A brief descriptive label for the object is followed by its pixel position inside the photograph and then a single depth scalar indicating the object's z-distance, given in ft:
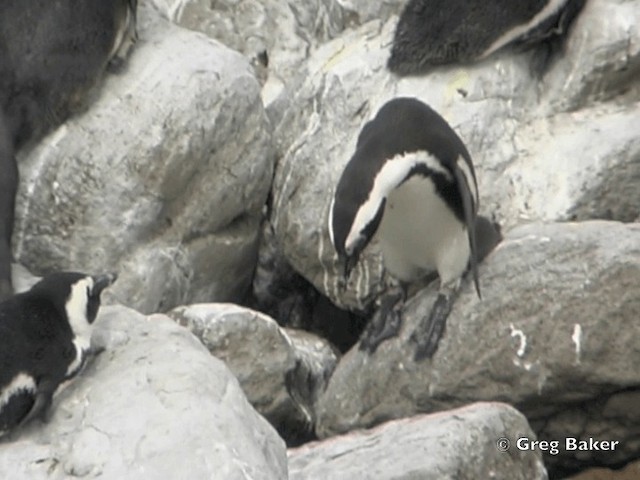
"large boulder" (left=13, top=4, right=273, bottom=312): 55.57
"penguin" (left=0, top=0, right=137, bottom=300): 56.24
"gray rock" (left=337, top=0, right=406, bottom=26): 62.95
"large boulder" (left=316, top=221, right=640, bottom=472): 45.14
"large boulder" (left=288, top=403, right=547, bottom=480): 39.55
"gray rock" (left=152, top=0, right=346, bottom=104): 64.23
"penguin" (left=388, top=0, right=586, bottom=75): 56.85
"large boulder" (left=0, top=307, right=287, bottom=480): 33.22
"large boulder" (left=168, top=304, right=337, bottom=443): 49.62
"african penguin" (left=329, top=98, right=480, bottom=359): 46.24
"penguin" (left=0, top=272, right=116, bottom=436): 35.68
